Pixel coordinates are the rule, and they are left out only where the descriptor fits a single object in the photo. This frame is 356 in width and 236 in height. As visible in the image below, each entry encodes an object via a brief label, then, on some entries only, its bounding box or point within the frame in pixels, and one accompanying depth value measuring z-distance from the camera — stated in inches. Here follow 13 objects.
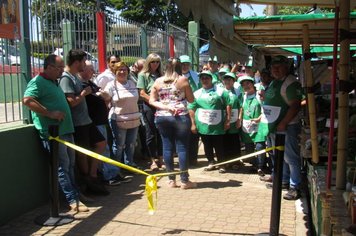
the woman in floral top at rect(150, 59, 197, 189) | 239.8
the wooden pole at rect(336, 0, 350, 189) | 143.6
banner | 191.3
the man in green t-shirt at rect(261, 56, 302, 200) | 221.0
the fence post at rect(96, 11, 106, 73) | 274.7
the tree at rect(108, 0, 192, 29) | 1838.1
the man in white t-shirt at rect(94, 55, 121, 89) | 259.3
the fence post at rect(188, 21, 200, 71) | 522.9
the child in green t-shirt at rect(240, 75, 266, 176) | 286.8
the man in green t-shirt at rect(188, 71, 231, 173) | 286.4
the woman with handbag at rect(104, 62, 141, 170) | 254.2
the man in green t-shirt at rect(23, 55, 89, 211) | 188.9
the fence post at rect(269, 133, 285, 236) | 165.8
